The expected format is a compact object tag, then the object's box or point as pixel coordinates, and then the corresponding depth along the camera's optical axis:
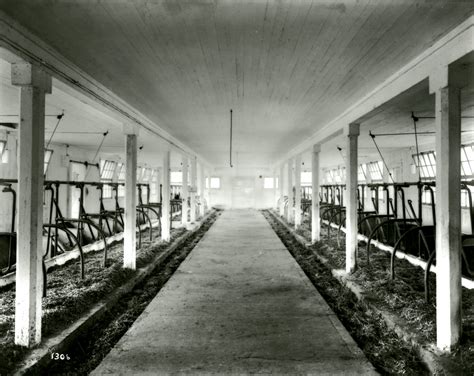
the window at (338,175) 15.62
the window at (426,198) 9.75
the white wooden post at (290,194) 11.17
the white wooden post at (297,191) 9.45
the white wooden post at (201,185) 13.61
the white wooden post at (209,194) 16.97
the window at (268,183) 20.61
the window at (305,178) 19.66
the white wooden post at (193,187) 10.32
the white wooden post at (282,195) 13.73
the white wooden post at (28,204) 2.47
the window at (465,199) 7.94
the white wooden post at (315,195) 6.98
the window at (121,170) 12.80
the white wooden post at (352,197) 4.73
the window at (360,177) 14.94
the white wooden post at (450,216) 2.45
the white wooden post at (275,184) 18.19
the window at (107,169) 11.81
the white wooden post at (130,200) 4.78
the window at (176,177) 20.03
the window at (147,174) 16.23
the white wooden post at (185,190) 9.22
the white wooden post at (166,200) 6.88
